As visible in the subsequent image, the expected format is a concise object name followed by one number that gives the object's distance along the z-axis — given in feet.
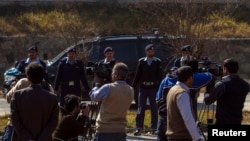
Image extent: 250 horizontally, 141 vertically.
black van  58.70
